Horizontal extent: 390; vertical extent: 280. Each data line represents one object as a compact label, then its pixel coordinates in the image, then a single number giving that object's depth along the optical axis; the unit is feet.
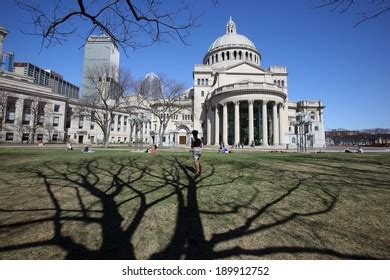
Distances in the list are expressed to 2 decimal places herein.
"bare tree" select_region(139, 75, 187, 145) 133.08
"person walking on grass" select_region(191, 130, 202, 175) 27.91
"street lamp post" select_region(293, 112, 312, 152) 98.15
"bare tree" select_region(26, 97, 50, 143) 175.42
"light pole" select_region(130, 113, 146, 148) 92.22
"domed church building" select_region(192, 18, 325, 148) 138.72
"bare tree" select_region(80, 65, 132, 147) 109.39
